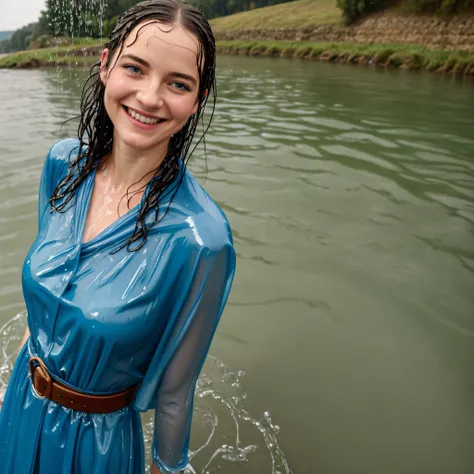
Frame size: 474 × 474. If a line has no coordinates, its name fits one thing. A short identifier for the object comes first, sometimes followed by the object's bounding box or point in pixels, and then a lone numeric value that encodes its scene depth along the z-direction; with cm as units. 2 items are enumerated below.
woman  130
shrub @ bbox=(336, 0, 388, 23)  3497
